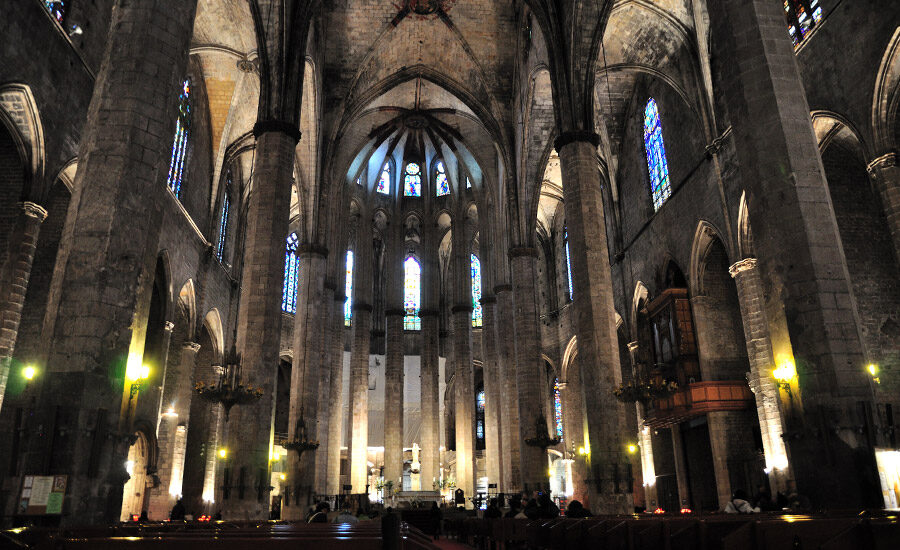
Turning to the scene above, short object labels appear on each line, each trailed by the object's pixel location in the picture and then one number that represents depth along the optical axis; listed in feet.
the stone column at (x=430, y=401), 101.81
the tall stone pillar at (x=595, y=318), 45.44
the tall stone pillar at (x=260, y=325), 43.80
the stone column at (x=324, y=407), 83.15
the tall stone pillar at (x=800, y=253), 21.98
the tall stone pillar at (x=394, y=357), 100.78
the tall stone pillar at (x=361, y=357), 98.02
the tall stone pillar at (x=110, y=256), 21.43
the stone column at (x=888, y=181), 39.67
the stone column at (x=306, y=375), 70.95
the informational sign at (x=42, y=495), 20.24
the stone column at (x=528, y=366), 73.56
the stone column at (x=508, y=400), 82.53
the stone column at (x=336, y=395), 91.15
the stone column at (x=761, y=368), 51.37
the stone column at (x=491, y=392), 95.25
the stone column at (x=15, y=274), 40.34
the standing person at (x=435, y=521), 65.21
